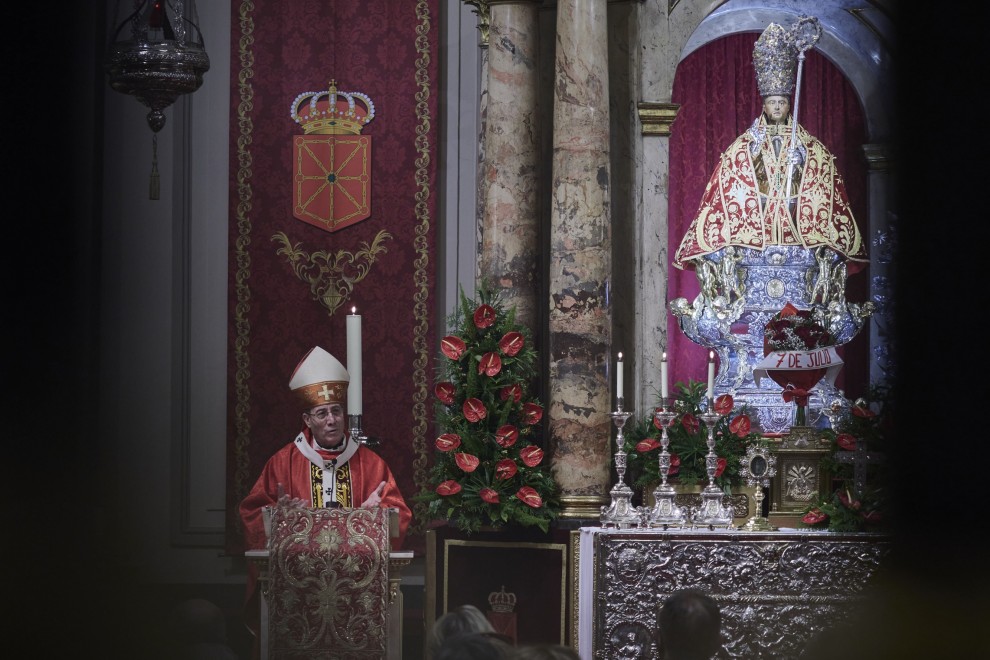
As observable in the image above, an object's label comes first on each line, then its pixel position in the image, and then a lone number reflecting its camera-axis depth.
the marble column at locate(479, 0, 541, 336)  13.78
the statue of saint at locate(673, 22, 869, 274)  14.30
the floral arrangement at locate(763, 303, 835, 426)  12.37
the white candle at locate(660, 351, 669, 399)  11.68
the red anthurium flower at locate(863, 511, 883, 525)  10.61
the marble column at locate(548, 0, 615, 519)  13.12
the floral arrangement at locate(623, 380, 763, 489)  12.71
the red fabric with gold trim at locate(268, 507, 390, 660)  9.86
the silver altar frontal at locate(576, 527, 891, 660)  10.61
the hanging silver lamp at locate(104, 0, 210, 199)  13.18
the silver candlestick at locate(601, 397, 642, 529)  11.39
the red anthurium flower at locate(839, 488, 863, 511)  10.79
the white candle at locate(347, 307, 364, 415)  8.93
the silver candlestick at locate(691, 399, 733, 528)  11.20
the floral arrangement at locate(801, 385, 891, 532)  10.73
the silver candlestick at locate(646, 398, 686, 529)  11.33
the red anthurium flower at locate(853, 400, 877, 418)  11.09
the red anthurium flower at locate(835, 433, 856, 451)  10.91
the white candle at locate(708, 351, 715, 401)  11.16
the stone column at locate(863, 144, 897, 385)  14.94
